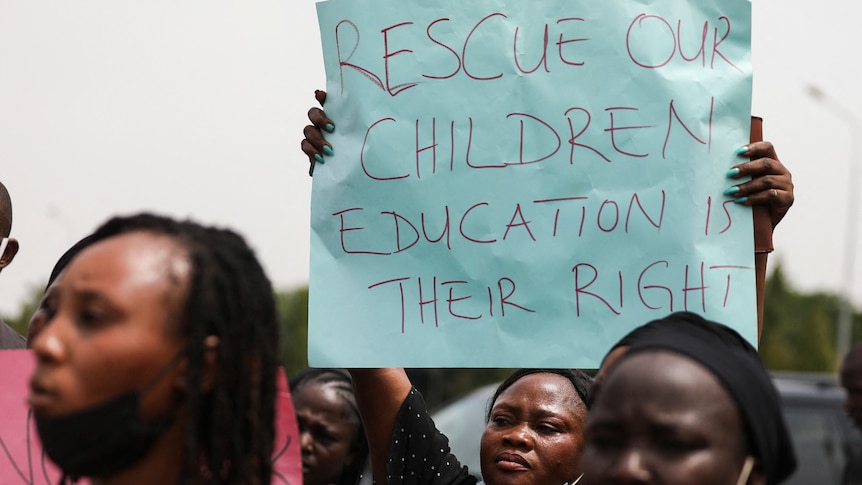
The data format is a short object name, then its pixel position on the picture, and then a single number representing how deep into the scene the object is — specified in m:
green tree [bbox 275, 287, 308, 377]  33.66
